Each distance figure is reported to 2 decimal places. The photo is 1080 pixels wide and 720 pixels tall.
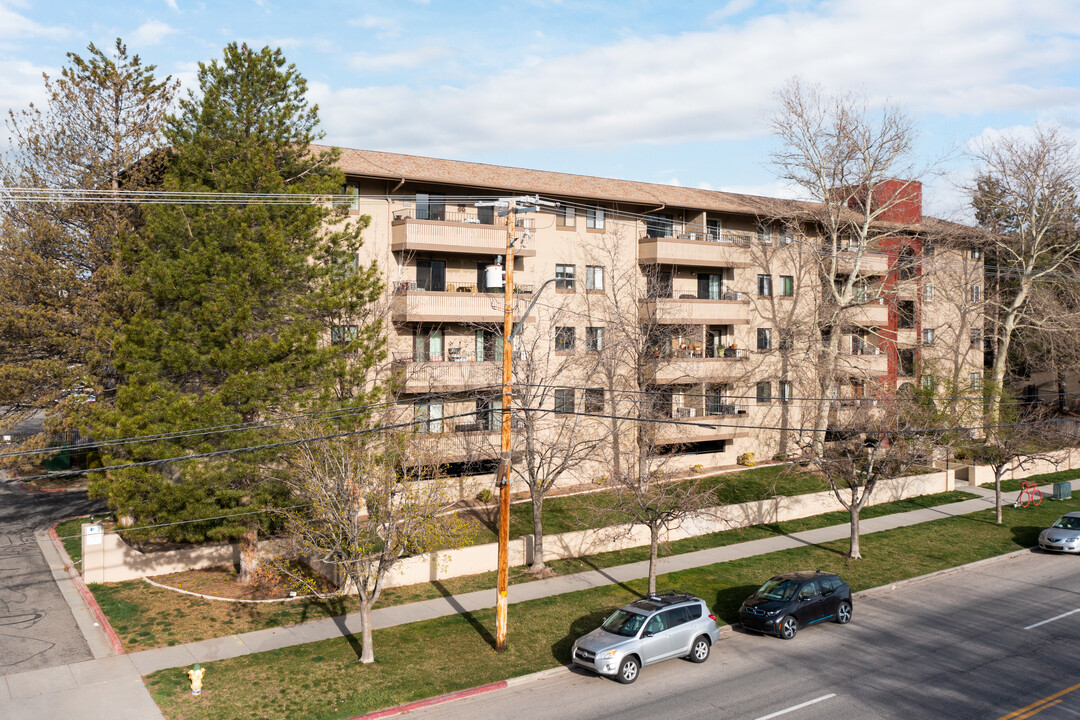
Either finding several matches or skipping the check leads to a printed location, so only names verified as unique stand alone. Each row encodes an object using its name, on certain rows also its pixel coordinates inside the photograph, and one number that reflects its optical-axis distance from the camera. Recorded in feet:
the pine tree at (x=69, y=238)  88.53
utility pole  63.09
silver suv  59.21
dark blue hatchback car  68.64
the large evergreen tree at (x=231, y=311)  69.82
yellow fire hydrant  54.44
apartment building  102.42
